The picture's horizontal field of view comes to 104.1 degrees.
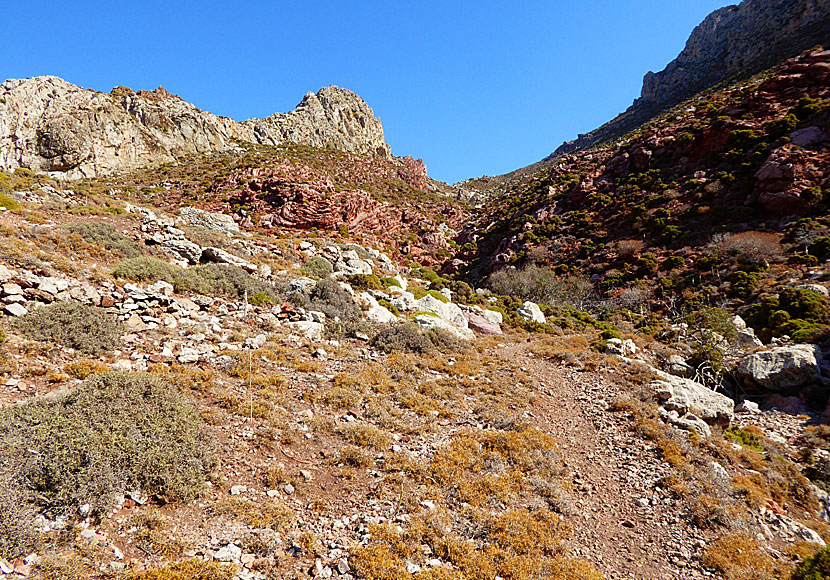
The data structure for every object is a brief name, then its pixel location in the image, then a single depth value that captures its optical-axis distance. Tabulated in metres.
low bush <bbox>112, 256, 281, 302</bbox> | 10.57
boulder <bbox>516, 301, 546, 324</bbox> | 20.52
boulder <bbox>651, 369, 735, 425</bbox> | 9.66
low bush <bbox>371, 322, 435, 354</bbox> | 11.84
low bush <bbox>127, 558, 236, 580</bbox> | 3.23
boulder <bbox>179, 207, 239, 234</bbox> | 26.59
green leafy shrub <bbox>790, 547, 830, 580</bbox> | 4.55
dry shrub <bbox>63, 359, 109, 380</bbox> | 6.09
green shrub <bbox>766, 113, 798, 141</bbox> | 28.33
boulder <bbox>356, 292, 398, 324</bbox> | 14.18
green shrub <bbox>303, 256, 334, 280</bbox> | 18.30
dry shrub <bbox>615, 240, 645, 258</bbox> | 29.77
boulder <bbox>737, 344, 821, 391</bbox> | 11.07
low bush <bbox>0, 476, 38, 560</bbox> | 3.01
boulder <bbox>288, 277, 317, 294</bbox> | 14.27
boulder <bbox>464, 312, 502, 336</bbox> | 17.50
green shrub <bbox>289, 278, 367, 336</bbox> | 12.43
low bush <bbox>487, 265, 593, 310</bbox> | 28.16
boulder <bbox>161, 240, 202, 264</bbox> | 14.09
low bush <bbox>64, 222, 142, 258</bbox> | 11.63
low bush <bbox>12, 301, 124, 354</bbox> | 6.68
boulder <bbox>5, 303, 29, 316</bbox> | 6.82
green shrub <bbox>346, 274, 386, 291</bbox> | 18.39
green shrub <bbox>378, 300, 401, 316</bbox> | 16.17
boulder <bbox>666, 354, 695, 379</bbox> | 12.78
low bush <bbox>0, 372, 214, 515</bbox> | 3.78
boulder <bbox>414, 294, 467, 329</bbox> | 17.22
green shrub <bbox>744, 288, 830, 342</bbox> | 13.38
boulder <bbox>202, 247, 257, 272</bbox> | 14.59
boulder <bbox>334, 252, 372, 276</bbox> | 20.83
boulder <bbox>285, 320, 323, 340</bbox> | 11.23
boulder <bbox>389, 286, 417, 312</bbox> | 16.92
